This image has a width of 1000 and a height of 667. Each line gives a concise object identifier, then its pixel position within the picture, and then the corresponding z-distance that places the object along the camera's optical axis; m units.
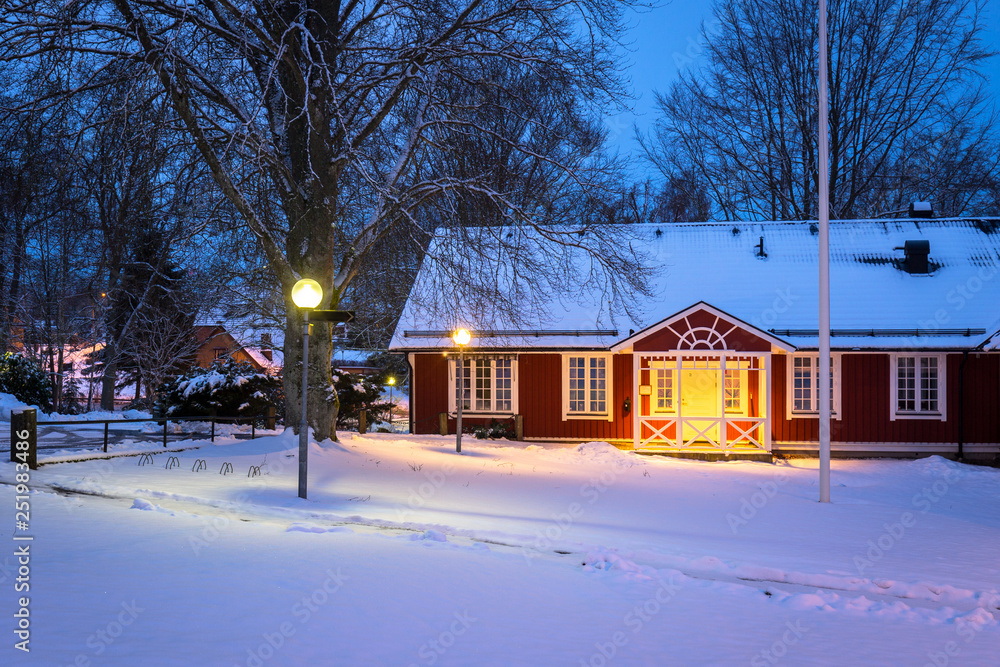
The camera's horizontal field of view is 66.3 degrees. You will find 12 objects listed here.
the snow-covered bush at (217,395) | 21.89
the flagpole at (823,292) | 13.52
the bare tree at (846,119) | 32.38
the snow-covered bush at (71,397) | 29.39
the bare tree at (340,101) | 12.70
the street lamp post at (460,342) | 18.45
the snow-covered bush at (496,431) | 22.03
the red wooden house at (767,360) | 20.72
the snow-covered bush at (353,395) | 25.28
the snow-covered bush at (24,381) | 25.00
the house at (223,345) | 26.54
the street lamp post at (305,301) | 10.81
